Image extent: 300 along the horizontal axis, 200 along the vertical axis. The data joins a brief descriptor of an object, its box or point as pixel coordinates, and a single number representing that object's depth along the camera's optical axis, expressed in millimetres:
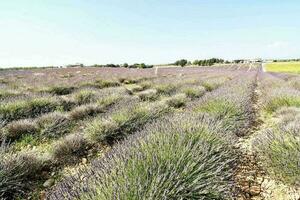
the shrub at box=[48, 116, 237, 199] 2295
